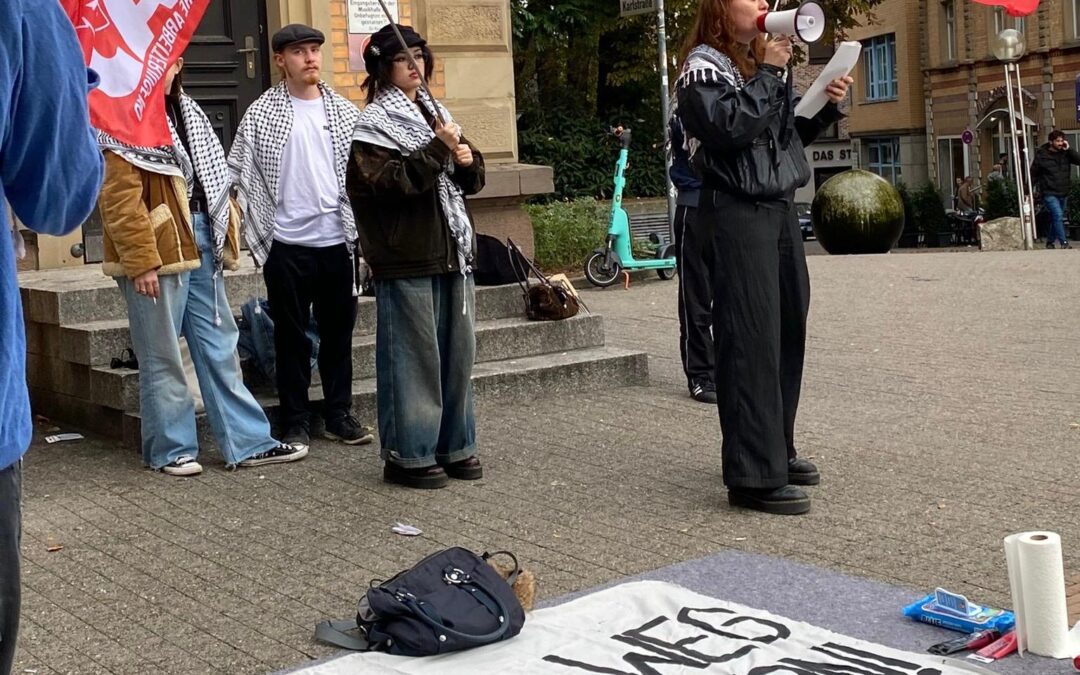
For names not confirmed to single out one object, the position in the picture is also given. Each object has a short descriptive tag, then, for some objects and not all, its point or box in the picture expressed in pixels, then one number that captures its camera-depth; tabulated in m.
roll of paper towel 4.15
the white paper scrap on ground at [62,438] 8.08
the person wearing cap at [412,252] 6.45
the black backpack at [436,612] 4.39
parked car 39.97
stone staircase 8.02
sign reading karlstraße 13.79
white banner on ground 4.22
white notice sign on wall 10.77
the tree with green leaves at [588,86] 22.70
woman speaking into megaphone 5.84
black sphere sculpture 20.78
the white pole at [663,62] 14.46
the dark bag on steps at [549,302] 9.25
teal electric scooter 15.51
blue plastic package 4.39
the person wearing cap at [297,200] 7.34
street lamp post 23.20
